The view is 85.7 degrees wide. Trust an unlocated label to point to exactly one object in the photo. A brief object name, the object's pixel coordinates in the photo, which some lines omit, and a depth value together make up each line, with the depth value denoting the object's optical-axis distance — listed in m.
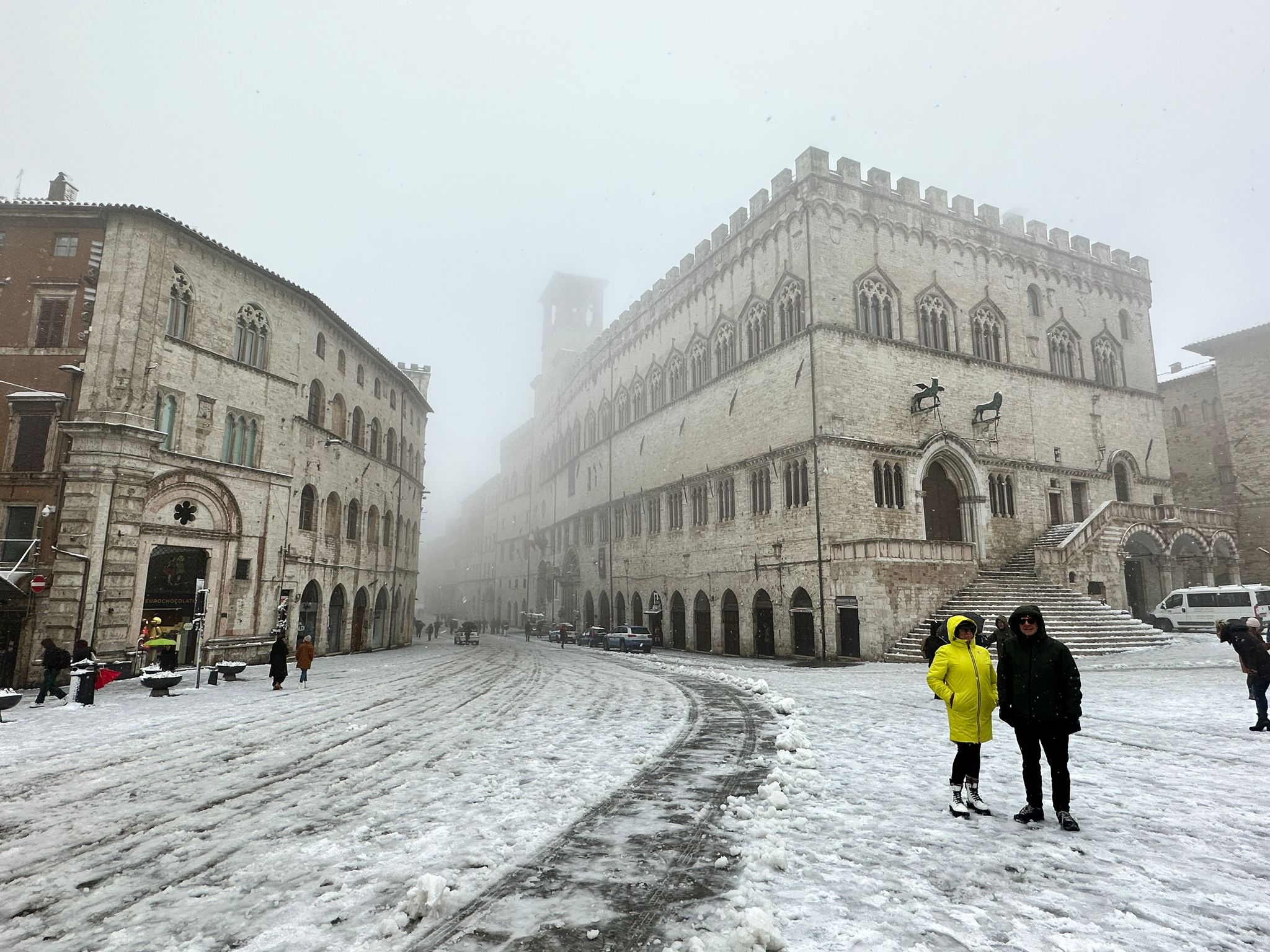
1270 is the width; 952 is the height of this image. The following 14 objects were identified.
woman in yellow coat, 6.20
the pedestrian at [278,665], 16.94
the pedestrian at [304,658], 18.08
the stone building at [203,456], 19.55
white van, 26.83
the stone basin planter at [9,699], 12.20
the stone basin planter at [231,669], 19.14
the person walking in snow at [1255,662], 9.73
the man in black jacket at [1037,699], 5.73
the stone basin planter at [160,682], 16.03
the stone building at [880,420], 27.17
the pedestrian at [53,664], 15.12
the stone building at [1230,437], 38.50
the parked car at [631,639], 33.00
